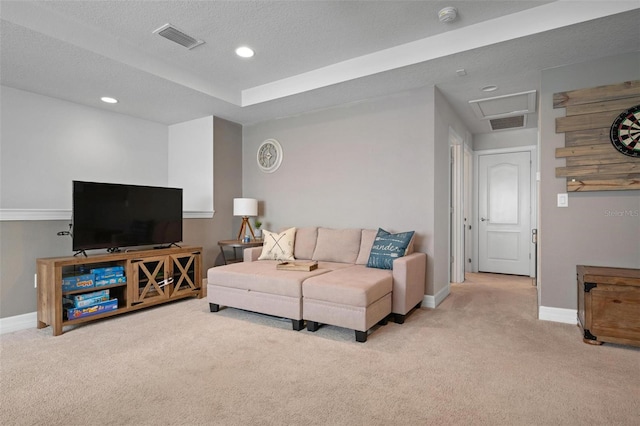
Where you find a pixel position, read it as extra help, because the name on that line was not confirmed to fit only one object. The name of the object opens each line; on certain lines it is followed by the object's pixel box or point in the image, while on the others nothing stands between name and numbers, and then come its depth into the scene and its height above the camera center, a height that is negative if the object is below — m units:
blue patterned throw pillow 3.39 -0.33
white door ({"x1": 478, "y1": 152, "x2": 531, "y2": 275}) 5.63 +0.05
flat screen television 3.24 -0.01
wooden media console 2.98 -0.66
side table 4.47 -0.38
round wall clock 4.94 +0.86
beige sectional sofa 2.79 -0.65
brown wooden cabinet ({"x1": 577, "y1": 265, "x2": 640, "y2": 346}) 2.53 -0.68
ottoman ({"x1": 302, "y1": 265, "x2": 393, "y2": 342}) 2.72 -0.70
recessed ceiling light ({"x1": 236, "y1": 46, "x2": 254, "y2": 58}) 3.24 +1.55
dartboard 2.85 +0.69
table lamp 4.74 +0.10
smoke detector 2.62 +1.54
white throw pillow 4.05 -0.37
